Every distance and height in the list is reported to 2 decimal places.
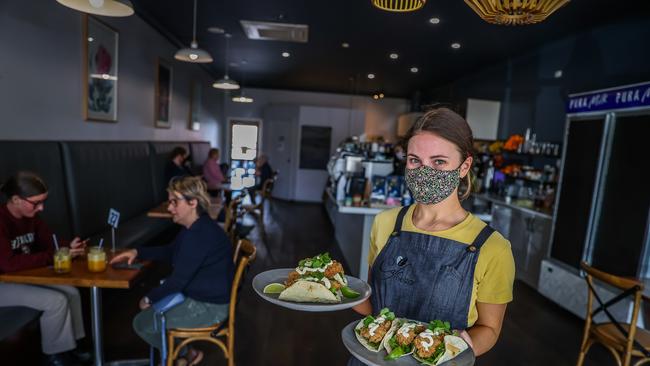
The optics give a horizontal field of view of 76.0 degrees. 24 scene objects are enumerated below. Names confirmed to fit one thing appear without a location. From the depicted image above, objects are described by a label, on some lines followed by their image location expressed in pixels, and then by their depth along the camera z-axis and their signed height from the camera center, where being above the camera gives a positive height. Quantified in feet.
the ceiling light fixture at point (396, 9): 8.50 +3.01
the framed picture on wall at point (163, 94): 21.99 +2.07
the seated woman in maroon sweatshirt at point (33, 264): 8.30 -2.77
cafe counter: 14.29 -3.70
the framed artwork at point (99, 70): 14.06 +2.03
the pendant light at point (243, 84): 30.17 +5.20
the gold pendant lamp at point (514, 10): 5.34 +1.98
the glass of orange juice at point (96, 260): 8.00 -2.58
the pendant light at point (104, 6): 7.39 +2.19
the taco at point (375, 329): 3.54 -1.58
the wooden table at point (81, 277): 7.59 -2.82
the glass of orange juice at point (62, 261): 7.85 -2.59
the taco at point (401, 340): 3.38 -1.57
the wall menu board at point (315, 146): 37.52 -0.30
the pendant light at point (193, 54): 14.43 +2.73
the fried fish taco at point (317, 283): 4.18 -1.48
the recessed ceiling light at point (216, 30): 20.72 +5.27
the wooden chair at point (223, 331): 8.00 -3.86
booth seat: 10.36 -2.19
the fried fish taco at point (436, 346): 3.27 -1.54
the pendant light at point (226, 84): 20.89 +2.61
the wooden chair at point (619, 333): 8.20 -3.55
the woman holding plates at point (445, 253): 3.91 -0.96
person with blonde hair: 7.93 -2.68
